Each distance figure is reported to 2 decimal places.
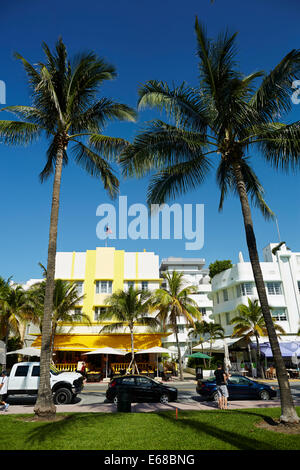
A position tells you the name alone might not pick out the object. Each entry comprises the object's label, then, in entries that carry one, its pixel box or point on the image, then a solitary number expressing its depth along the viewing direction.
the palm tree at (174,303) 27.92
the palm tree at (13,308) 29.38
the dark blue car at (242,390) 15.29
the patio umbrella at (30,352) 23.88
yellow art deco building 31.56
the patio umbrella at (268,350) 27.12
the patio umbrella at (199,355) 29.38
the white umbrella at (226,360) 27.73
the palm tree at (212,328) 35.04
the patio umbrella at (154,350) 26.61
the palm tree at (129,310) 28.70
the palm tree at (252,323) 29.62
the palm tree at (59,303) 28.91
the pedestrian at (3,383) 13.45
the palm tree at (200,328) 35.64
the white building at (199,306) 48.62
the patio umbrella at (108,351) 26.24
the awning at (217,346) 32.22
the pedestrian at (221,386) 12.05
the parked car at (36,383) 14.91
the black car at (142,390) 15.06
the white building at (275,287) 35.75
